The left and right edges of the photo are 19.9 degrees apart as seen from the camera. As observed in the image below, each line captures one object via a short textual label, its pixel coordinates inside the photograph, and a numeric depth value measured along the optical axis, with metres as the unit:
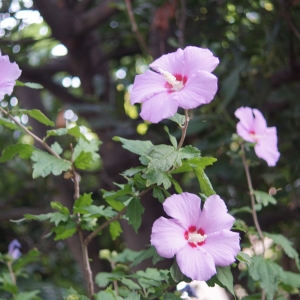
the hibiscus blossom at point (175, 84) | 0.79
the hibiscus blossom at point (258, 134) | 1.03
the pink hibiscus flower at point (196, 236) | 0.79
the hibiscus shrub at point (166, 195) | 0.80
